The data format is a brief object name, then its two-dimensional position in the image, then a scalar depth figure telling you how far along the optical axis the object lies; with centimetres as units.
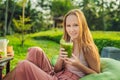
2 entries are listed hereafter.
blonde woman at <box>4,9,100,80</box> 106
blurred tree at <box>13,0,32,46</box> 434
